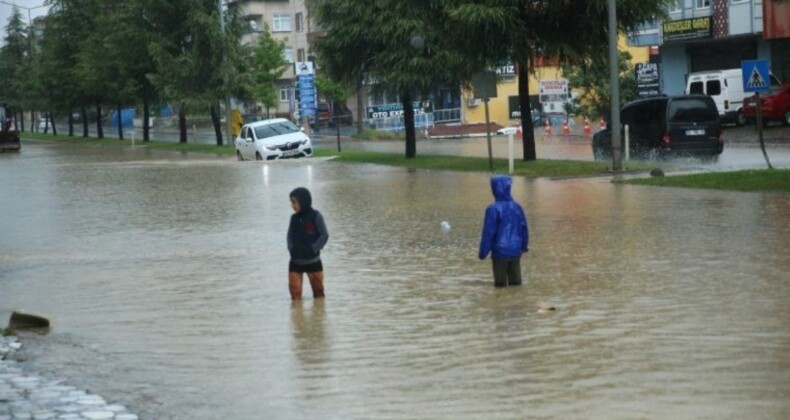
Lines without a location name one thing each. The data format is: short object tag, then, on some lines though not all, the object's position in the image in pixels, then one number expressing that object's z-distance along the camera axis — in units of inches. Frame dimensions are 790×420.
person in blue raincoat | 533.3
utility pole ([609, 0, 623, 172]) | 1179.9
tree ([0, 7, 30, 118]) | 5196.9
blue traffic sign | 1053.2
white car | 1899.6
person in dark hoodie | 526.0
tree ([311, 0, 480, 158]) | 1642.5
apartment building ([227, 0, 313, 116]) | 4598.9
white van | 2219.5
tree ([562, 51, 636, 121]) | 2459.4
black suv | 1366.9
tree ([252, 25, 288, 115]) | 3659.0
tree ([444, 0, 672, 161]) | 1327.5
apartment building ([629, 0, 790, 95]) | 2212.6
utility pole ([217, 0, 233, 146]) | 2576.3
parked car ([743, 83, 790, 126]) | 2034.9
